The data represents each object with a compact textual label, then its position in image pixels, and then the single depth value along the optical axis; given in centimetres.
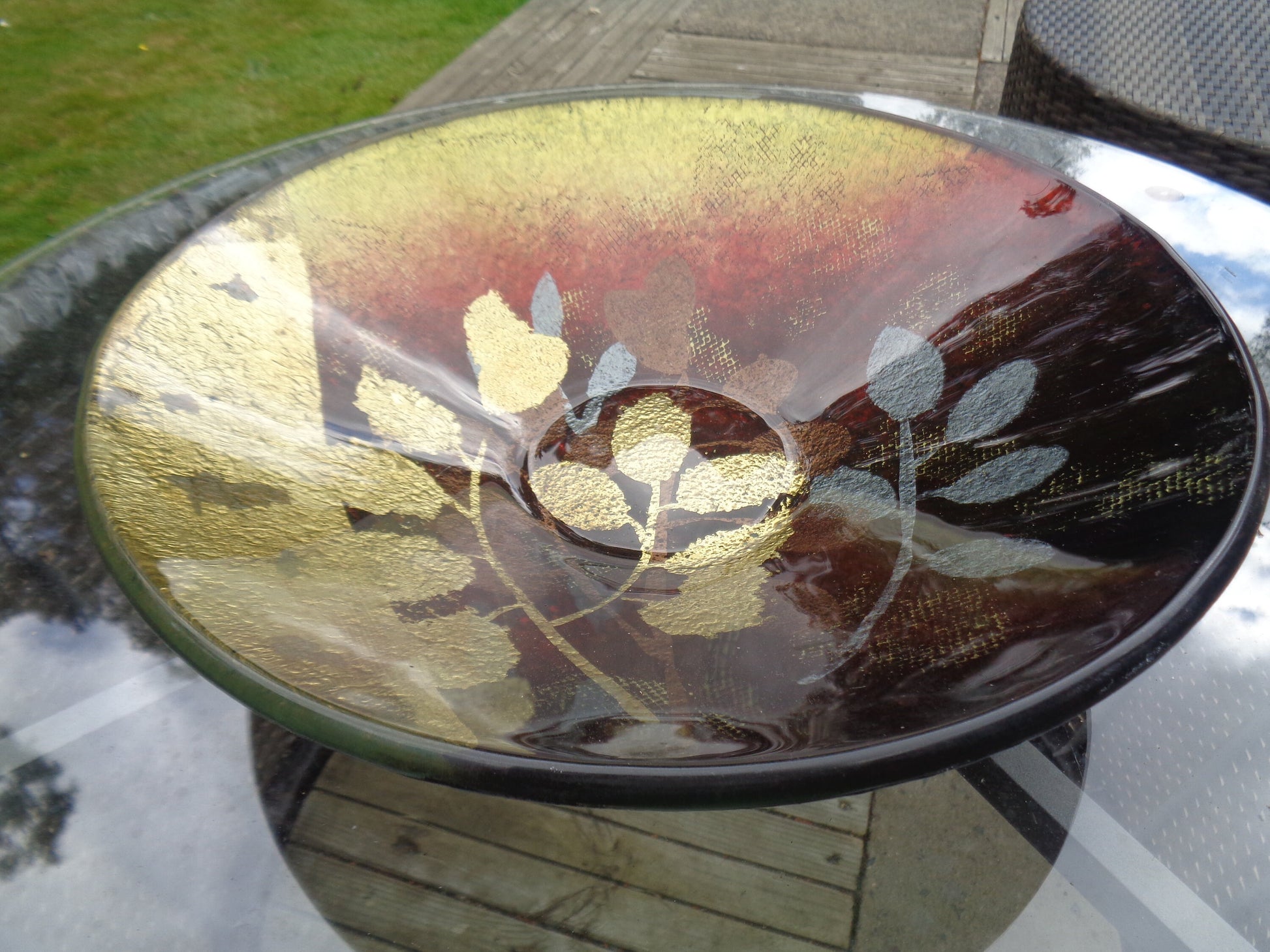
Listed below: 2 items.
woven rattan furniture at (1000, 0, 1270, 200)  117
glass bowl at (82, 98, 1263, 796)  46
